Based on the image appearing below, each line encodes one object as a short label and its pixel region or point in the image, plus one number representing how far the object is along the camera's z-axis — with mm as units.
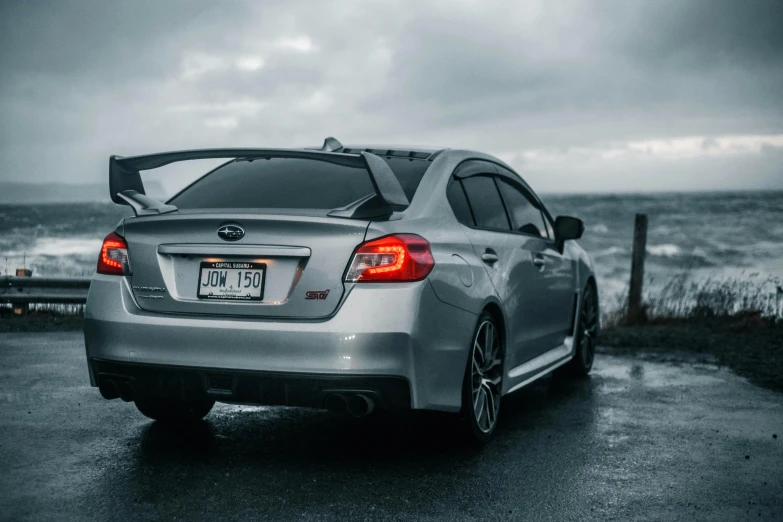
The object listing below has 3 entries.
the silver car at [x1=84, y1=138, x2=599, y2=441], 3971
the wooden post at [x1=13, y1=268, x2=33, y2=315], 11023
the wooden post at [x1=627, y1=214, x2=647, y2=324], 12555
